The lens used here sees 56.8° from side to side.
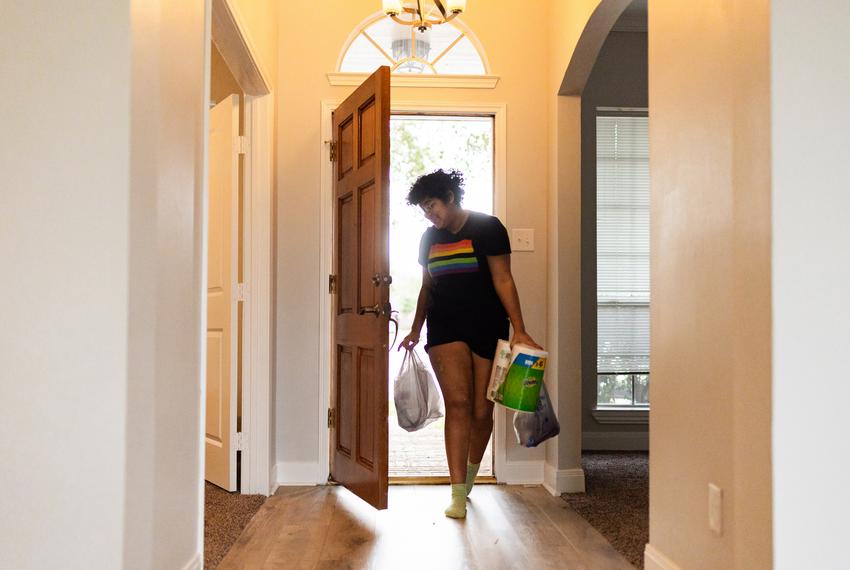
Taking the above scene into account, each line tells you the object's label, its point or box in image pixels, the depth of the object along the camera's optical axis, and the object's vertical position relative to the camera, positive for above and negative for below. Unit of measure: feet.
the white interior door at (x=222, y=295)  12.41 -0.03
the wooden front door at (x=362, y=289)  11.19 +0.07
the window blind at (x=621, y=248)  16.99 +1.01
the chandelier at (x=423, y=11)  11.59 +4.28
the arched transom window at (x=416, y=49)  14.05 +4.39
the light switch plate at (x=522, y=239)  13.69 +0.96
